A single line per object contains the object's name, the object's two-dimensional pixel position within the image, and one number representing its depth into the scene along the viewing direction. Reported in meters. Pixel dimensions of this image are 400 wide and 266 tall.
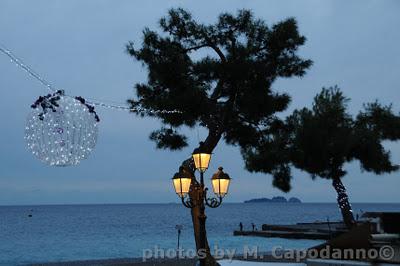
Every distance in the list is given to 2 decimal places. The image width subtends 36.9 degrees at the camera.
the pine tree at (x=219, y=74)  16.42
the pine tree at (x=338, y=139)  25.16
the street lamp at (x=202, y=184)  10.77
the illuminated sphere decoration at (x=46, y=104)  10.46
